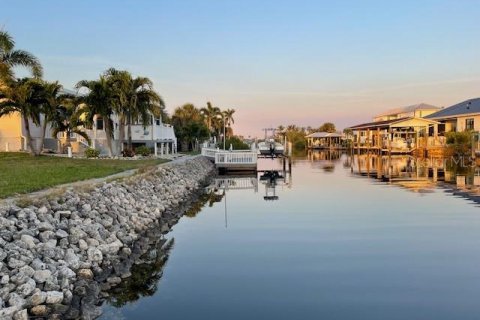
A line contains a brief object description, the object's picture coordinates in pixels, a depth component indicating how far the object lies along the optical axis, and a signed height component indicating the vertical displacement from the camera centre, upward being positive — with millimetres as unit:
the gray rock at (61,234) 10055 -1886
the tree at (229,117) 96562 +4807
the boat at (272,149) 46000 -894
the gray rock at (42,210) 10680 -1468
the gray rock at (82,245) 10141 -2138
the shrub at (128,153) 34000 -736
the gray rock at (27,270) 7867 -2059
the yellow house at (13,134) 32688 +727
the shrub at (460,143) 48125 -642
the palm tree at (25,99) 27391 +2617
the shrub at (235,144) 61031 -449
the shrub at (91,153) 30859 -628
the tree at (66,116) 30438 +1782
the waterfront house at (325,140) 90525 -224
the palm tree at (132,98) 31984 +3034
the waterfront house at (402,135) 57094 +330
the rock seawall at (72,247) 7504 -2160
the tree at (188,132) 59812 +1187
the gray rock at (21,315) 6700 -2377
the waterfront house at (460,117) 52031 +2282
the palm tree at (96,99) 31062 +2877
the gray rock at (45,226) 9869 -1697
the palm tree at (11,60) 24297 +4547
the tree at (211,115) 86000 +4643
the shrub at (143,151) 35406 -640
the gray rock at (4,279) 7435 -2082
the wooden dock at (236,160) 37750 -1515
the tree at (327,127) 115688 +2898
